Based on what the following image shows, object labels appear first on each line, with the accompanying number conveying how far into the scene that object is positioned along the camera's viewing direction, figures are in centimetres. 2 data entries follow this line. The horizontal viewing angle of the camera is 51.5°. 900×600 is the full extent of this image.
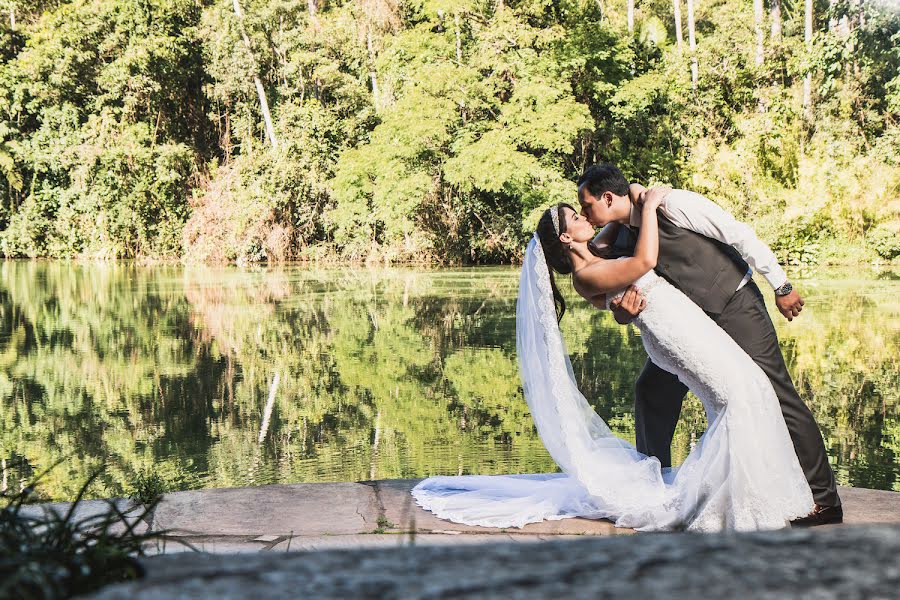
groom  376
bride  359
